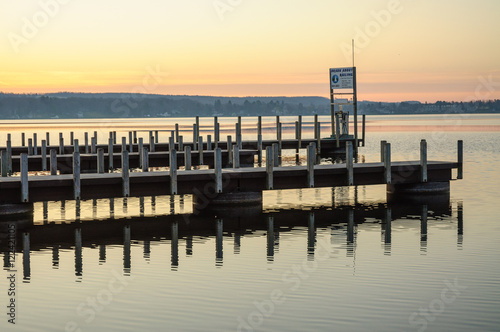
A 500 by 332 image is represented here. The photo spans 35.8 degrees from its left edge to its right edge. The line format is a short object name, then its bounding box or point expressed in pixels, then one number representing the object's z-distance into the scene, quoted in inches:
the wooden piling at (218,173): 1008.2
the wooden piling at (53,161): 1245.7
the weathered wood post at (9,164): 1429.6
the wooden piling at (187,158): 1245.1
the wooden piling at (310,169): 1064.2
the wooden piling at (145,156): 1203.9
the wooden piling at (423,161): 1108.6
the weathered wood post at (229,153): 1601.9
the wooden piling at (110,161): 1521.5
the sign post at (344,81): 2165.4
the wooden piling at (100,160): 1238.3
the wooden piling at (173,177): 989.8
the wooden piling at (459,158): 1195.3
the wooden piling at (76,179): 937.9
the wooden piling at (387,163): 1107.9
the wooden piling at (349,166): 1087.6
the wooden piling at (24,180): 922.1
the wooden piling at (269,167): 1035.3
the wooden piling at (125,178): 965.8
